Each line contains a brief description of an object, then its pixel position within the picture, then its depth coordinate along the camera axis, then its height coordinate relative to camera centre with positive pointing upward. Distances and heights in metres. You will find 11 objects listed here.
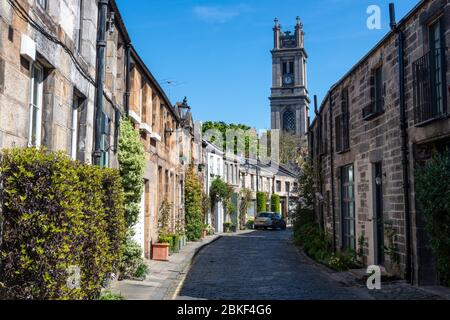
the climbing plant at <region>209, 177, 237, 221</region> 34.16 +0.98
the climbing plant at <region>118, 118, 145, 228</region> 11.37 +0.84
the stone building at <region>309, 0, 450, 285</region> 9.30 +1.49
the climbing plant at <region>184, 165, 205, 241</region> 24.34 -0.07
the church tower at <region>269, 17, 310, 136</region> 83.81 +20.32
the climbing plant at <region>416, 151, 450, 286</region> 7.71 +0.03
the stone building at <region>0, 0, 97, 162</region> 5.68 +1.82
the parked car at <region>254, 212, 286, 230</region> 38.91 -1.12
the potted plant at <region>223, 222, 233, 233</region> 36.38 -1.46
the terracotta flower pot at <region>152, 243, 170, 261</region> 15.41 -1.33
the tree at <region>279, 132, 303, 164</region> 65.25 +7.56
